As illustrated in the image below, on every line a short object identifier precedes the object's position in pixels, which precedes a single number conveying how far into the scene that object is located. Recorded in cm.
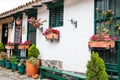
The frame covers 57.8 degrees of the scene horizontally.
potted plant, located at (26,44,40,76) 459
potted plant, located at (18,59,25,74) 496
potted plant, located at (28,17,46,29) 472
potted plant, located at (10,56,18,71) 534
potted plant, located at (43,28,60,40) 415
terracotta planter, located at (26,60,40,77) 459
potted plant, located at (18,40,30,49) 520
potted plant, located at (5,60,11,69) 574
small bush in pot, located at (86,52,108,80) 270
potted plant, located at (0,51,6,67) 612
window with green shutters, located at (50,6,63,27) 427
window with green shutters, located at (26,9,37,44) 517
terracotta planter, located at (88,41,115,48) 292
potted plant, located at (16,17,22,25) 576
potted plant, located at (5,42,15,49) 591
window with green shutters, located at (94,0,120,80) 297
